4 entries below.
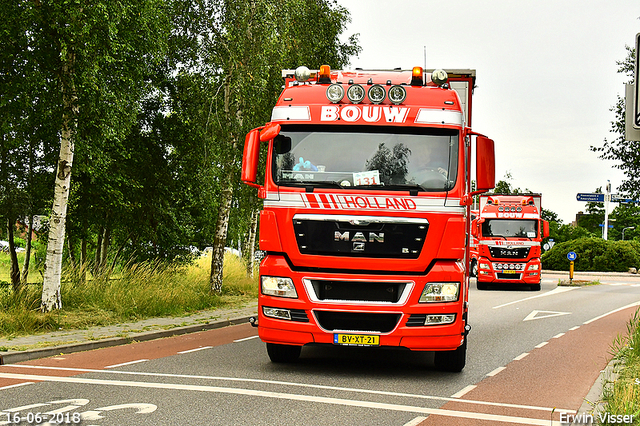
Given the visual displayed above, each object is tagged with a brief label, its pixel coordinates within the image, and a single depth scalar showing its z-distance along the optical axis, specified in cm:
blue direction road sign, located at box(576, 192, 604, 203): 5491
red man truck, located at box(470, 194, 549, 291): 2803
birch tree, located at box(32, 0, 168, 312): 1198
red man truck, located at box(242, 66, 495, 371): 844
